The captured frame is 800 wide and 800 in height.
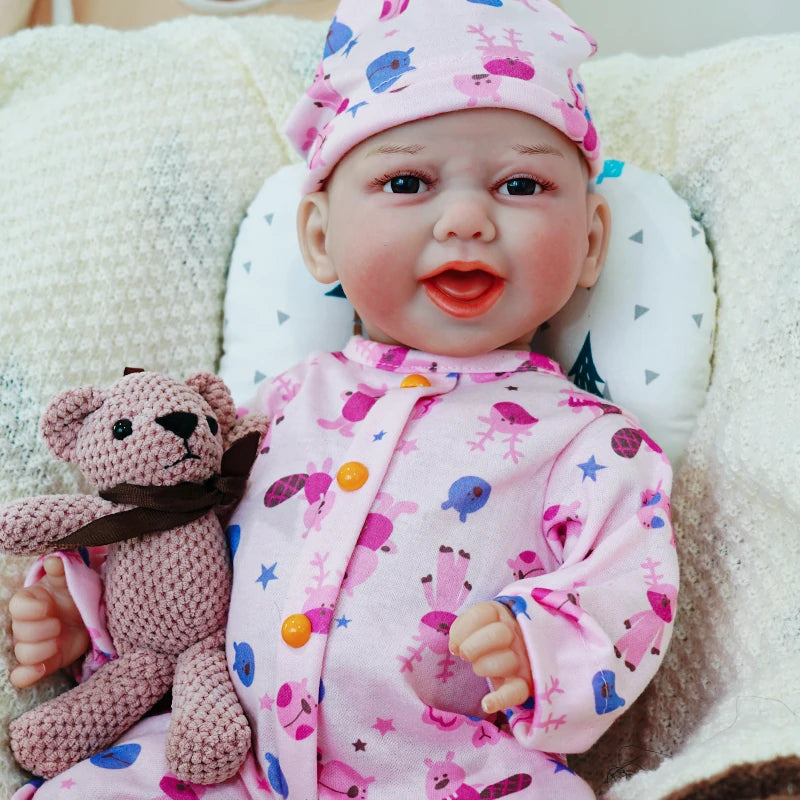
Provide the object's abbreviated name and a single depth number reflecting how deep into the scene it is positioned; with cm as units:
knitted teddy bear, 91
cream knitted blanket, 93
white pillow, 110
